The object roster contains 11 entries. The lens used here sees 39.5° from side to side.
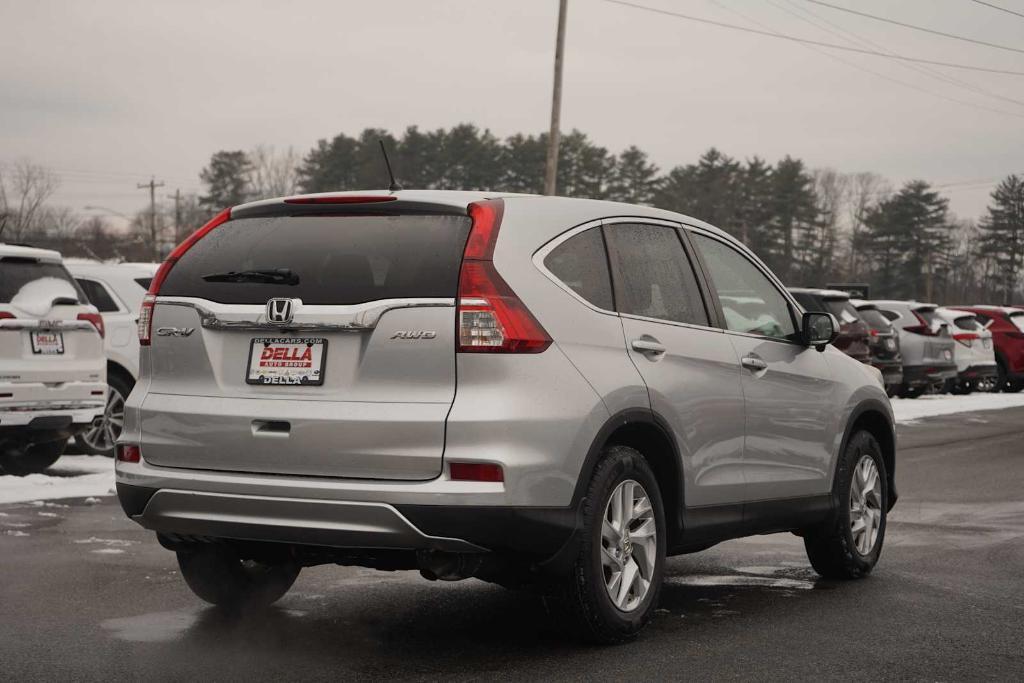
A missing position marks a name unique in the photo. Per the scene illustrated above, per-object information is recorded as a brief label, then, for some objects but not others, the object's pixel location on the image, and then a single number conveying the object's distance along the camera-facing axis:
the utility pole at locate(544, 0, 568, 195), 29.05
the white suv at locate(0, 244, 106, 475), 11.41
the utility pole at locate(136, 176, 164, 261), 81.57
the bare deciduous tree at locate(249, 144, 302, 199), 94.12
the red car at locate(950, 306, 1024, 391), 29.42
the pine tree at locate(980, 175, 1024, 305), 81.31
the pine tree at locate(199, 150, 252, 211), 92.50
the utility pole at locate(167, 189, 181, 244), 88.94
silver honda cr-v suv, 5.04
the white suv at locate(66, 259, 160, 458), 13.65
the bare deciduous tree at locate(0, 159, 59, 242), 60.81
